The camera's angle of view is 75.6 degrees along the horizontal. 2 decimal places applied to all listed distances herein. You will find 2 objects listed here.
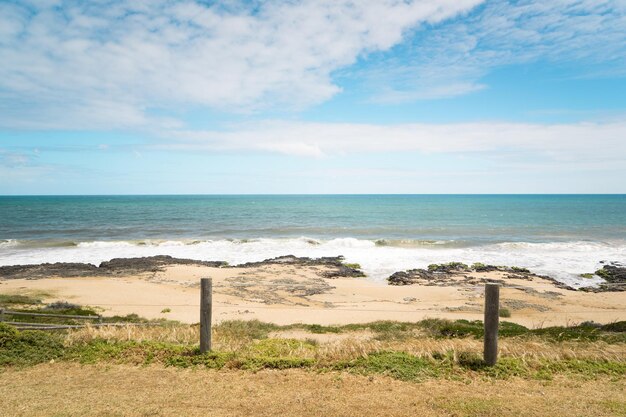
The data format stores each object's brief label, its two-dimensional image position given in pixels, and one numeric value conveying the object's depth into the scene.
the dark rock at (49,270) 25.83
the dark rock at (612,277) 23.00
